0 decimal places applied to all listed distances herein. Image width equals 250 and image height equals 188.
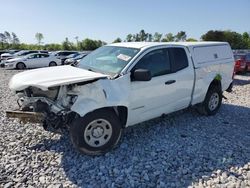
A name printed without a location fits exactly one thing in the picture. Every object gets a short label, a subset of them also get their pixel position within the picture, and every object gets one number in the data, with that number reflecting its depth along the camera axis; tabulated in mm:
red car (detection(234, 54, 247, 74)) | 11584
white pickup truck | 2863
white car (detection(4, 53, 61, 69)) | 15001
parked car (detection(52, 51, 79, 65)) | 17295
